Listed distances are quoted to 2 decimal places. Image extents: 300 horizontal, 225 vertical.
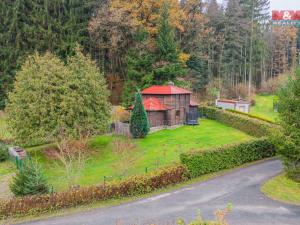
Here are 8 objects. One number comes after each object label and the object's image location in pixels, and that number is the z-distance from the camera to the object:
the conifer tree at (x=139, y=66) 42.00
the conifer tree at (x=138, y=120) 28.77
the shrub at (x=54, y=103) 23.61
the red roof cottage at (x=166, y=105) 32.79
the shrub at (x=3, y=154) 25.88
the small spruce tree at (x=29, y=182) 15.52
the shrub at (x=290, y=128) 17.84
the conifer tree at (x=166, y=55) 42.03
